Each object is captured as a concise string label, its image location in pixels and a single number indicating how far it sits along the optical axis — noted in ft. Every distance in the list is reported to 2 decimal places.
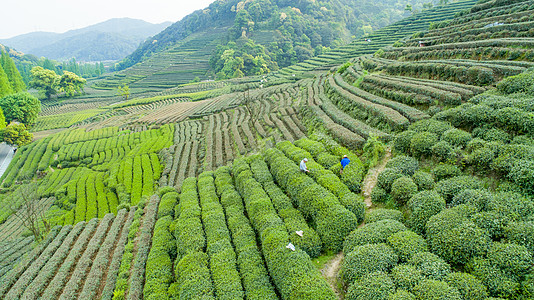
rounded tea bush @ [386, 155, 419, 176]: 36.14
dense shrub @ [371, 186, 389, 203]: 35.63
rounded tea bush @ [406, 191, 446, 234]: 27.17
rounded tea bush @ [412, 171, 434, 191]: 31.63
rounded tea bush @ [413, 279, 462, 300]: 19.04
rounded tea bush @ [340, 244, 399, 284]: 24.02
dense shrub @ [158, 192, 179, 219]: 49.28
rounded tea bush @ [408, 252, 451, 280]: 21.40
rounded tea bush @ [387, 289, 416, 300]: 20.26
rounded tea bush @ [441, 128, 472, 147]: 34.55
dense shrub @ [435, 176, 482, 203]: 28.09
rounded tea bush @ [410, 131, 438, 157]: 37.14
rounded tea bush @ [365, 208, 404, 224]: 30.27
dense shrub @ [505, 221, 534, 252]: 19.99
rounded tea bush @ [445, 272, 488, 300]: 18.94
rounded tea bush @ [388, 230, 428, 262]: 24.32
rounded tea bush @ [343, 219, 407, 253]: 27.22
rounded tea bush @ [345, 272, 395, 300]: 21.57
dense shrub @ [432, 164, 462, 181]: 31.71
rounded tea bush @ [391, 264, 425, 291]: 21.56
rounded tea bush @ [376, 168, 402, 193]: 35.10
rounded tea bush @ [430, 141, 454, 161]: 34.01
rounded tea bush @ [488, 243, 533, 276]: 18.95
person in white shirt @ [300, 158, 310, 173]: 43.43
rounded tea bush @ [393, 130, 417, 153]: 40.83
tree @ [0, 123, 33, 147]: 144.77
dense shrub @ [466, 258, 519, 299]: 18.44
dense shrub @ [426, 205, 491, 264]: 21.71
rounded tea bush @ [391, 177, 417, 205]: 31.48
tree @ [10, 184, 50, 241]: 60.48
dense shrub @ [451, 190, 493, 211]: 24.53
